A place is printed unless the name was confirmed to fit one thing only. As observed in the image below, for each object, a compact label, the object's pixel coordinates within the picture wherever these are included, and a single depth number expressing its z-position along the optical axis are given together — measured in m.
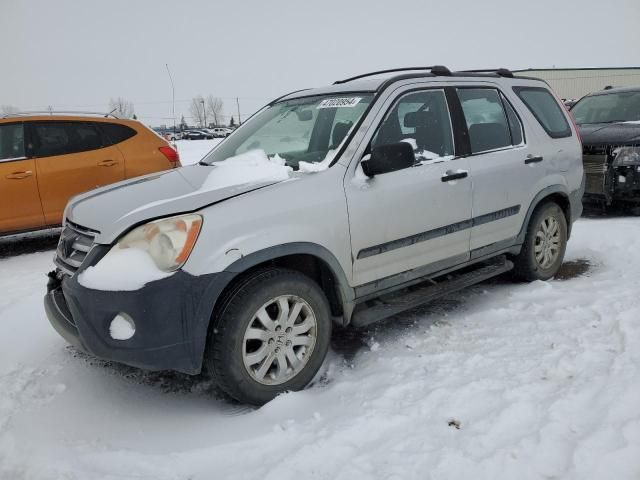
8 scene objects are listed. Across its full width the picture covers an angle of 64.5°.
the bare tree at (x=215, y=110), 106.04
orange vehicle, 5.76
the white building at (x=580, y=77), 55.84
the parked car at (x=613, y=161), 6.34
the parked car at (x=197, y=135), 45.25
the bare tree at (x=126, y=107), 94.03
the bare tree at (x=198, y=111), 100.40
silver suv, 2.47
